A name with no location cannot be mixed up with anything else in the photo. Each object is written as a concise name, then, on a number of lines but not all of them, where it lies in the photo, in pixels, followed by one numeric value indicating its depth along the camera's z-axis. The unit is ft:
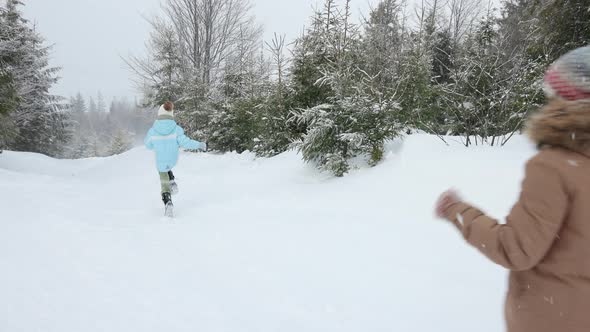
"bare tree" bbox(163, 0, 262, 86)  75.87
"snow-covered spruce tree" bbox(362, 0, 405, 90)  43.11
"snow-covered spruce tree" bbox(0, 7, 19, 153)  47.19
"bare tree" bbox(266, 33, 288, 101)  39.22
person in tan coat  4.12
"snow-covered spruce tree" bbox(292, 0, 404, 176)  23.67
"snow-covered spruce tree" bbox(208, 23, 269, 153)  47.44
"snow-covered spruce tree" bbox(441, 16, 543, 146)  23.31
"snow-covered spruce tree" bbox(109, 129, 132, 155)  173.17
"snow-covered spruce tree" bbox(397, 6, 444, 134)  34.64
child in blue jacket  21.11
